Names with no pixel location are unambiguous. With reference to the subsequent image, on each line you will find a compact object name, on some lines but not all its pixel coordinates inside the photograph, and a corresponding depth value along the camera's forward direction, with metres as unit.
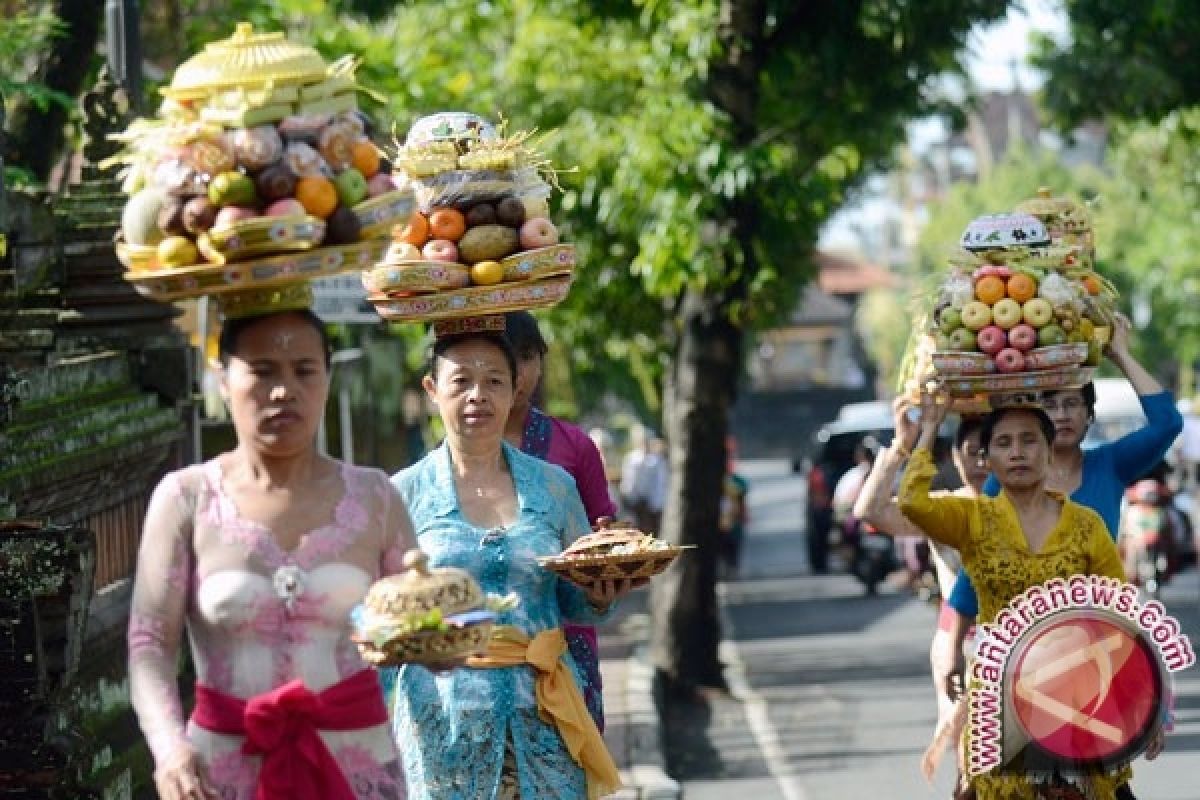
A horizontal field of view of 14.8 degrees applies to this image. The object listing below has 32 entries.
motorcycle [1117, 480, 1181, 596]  36.20
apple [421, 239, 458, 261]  12.93
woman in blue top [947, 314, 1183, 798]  15.36
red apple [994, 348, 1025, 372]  14.88
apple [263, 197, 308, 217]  9.33
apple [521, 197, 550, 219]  13.32
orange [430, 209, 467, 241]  13.08
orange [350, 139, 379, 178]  9.76
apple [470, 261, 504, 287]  12.85
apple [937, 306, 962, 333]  15.29
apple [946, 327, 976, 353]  15.10
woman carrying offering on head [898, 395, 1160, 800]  13.69
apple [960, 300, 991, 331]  15.19
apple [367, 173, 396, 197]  9.75
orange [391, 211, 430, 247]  13.09
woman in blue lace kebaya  12.13
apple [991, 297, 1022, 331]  15.14
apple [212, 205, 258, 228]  9.32
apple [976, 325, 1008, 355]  14.97
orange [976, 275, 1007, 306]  15.36
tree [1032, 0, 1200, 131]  31.75
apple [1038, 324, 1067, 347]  15.12
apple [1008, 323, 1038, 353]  15.01
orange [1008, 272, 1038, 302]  15.42
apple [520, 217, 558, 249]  13.13
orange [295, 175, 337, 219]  9.45
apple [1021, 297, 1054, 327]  15.20
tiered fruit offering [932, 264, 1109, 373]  15.03
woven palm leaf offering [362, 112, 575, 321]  12.77
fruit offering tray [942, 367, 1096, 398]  14.87
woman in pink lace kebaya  9.38
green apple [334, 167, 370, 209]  9.57
